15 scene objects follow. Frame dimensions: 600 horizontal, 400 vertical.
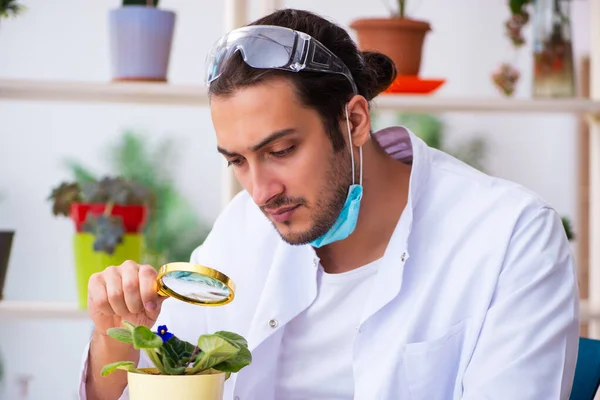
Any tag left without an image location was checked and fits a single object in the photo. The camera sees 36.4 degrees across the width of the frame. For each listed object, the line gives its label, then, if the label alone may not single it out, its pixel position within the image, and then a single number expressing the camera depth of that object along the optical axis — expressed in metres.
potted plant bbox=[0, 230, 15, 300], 2.48
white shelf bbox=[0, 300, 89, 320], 2.31
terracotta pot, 2.40
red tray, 2.43
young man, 1.36
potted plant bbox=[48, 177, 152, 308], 2.34
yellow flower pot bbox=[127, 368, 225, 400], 1.04
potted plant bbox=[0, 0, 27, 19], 2.41
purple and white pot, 2.35
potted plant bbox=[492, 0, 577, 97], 2.44
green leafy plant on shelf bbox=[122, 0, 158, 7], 2.39
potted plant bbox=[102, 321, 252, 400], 1.04
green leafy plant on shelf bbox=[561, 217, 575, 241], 2.77
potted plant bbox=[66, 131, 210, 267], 6.31
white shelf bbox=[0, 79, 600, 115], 2.28
